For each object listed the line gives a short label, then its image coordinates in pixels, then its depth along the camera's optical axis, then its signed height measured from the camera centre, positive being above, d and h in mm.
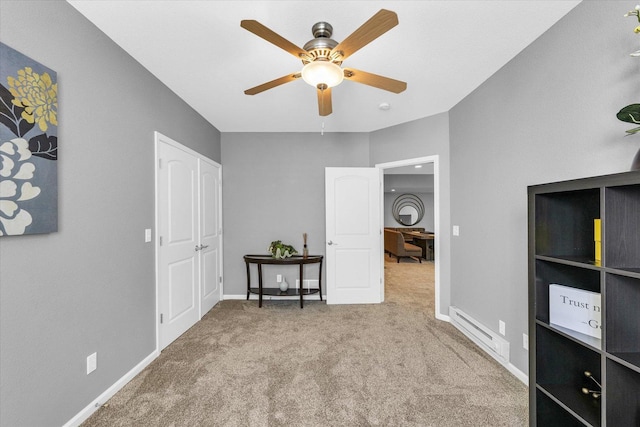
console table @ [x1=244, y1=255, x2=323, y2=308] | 3838 -732
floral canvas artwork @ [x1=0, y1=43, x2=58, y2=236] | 1321 +355
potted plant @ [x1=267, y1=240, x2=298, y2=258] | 3979 -504
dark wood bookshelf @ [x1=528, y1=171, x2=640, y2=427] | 1122 -369
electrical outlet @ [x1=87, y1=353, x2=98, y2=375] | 1838 -953
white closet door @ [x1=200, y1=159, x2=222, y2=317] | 3578 -274
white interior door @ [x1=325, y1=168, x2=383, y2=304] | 4062 -421
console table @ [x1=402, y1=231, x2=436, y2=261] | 7699 -874
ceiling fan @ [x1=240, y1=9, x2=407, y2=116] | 1403 +912
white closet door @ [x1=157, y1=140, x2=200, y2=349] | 2705 -284
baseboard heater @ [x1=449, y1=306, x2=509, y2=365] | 2377 -1142
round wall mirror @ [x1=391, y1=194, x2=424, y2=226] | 9953 +132
